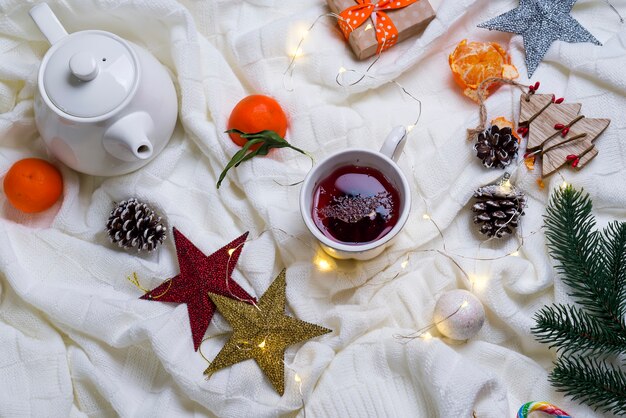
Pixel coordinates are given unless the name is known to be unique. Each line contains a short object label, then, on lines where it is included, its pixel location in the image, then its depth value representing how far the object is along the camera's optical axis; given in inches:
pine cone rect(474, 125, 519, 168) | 42.7
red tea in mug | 39.9
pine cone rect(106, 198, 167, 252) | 42.8
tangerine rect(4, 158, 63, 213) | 43.2
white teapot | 39.2
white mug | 39.0
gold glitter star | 41.2
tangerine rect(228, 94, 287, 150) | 42.9
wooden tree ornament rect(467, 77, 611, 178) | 43.0
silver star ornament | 45.1
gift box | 45.6
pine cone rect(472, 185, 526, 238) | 41.9
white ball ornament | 40.2
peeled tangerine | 44.4
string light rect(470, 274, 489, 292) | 42.2
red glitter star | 42.1
